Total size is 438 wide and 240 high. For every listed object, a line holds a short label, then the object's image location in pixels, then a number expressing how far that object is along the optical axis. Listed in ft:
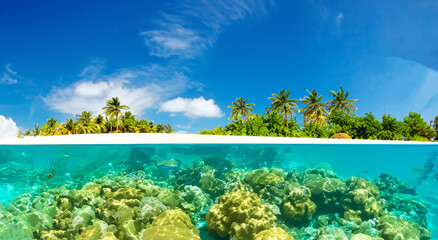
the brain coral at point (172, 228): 23.62
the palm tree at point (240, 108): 178.85
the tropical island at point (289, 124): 94.48
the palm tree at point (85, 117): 176.69
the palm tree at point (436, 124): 154.51
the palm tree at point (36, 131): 204.07
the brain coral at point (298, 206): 28.50
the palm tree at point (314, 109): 145.07
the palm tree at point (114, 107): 166.70
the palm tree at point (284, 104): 152.66
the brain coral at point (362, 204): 30.14
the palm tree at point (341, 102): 155.94
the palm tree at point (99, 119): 166.44
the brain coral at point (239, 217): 25.16
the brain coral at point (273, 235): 23.43
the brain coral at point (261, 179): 31.30
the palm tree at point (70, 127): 149.79
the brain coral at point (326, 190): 30.86
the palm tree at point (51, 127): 155.93
